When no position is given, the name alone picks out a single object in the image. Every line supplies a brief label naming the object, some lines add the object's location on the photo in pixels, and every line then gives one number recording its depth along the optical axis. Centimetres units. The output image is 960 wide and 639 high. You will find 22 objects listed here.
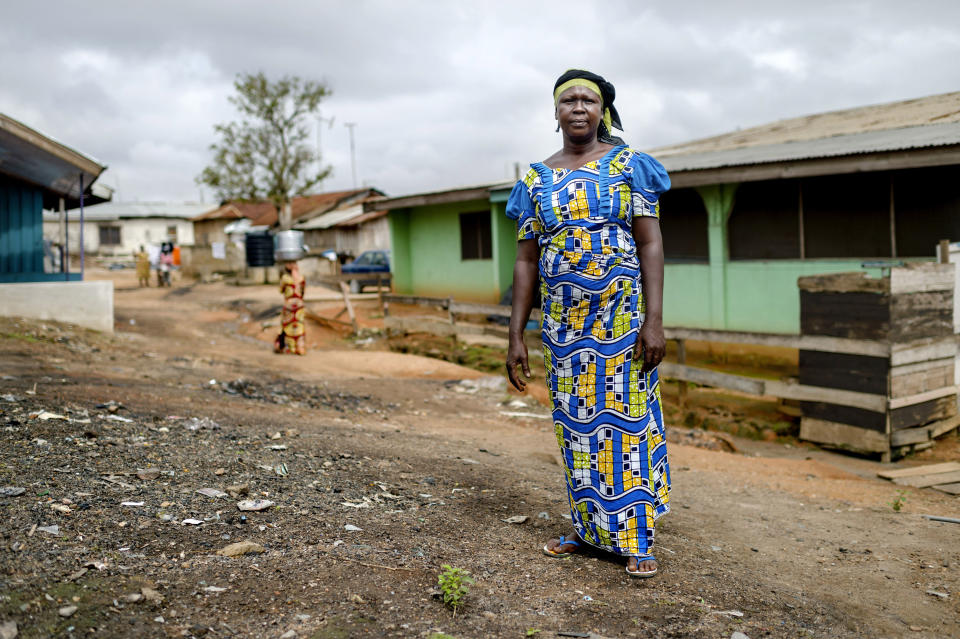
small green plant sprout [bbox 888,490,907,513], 515
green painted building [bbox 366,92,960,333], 928
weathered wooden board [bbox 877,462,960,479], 647
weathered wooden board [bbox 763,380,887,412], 705
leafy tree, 3675
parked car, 2725
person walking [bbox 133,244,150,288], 3038
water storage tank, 3105
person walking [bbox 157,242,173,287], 3003
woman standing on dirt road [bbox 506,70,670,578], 314
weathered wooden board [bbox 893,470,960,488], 620
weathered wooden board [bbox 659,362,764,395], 798
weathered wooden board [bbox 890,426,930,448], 710
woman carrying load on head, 1212
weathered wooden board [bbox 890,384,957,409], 700
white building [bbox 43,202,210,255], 4675
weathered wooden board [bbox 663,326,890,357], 705
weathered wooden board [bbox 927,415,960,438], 745
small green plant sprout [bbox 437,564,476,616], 276
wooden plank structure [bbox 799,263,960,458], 700
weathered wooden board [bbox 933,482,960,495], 594
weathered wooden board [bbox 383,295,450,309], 1401
